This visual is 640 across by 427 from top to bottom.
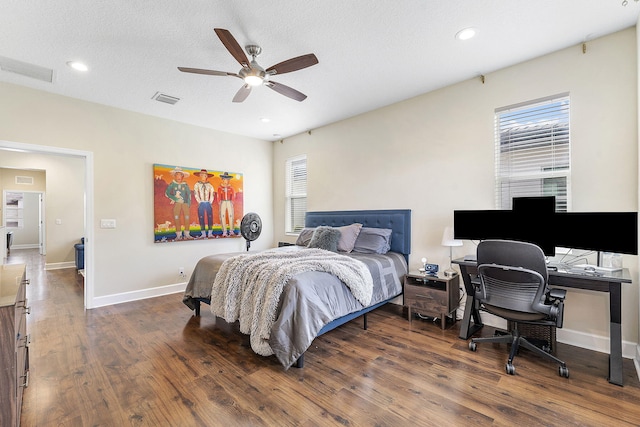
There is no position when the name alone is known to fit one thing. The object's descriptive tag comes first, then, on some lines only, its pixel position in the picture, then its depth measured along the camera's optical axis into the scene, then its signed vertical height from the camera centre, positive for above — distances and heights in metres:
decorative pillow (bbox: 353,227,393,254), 3.67 -0.40
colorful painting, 4.37 +0.13
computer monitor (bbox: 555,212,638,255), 2.11 -0.17
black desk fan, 4.74 -0.26
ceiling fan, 2.06 +1.17
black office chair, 2.11 -0.61
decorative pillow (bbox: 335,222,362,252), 3.80 -0.35
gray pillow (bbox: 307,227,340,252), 3.71 -0.37
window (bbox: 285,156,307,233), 5.39 +0.34
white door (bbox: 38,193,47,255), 8.88 -0.42
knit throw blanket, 2.30 -0.65
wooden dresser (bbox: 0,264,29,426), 1.26 -0.66
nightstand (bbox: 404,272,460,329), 3.04 -0.92
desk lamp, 3.06 -0.33
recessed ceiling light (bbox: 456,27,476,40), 2.35 +1.46
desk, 2.03 -0.58
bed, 2.19 -0.74
